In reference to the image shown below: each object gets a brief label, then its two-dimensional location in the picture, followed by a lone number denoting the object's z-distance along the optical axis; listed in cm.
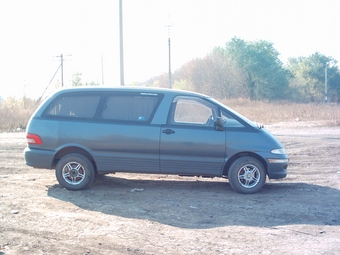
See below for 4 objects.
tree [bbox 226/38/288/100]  5809
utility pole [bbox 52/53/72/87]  4649
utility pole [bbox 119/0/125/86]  1833
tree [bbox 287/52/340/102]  6738
